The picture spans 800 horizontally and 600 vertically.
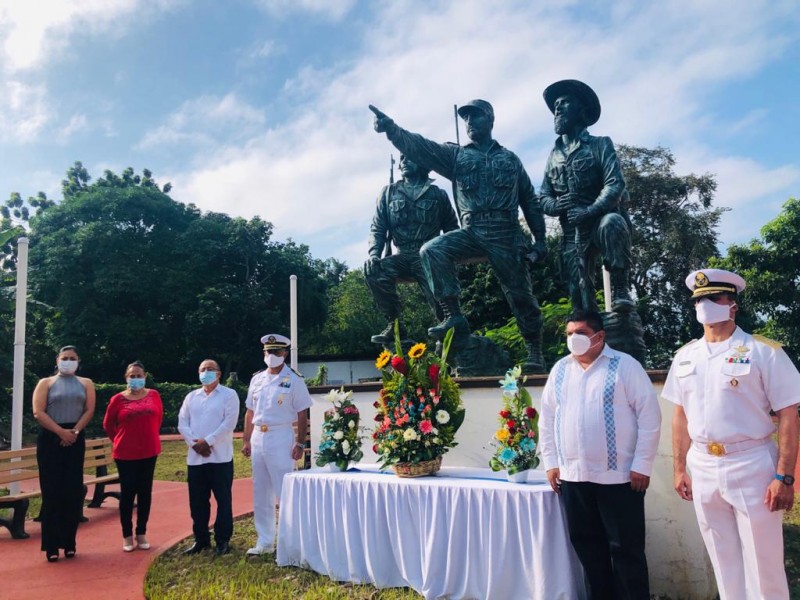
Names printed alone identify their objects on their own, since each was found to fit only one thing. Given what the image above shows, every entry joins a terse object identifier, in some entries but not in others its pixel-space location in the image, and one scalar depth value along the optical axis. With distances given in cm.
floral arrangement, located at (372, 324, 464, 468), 446
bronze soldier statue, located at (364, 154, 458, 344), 685
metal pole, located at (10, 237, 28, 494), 756
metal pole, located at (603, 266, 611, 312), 640
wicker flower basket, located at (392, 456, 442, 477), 443
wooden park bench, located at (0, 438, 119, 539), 609
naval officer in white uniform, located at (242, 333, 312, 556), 516
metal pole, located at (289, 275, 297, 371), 997
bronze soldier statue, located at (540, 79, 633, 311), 522
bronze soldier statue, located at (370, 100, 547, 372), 604
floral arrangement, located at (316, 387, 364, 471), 503
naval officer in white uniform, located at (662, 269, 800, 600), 281
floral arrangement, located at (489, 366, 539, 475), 405
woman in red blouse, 541
